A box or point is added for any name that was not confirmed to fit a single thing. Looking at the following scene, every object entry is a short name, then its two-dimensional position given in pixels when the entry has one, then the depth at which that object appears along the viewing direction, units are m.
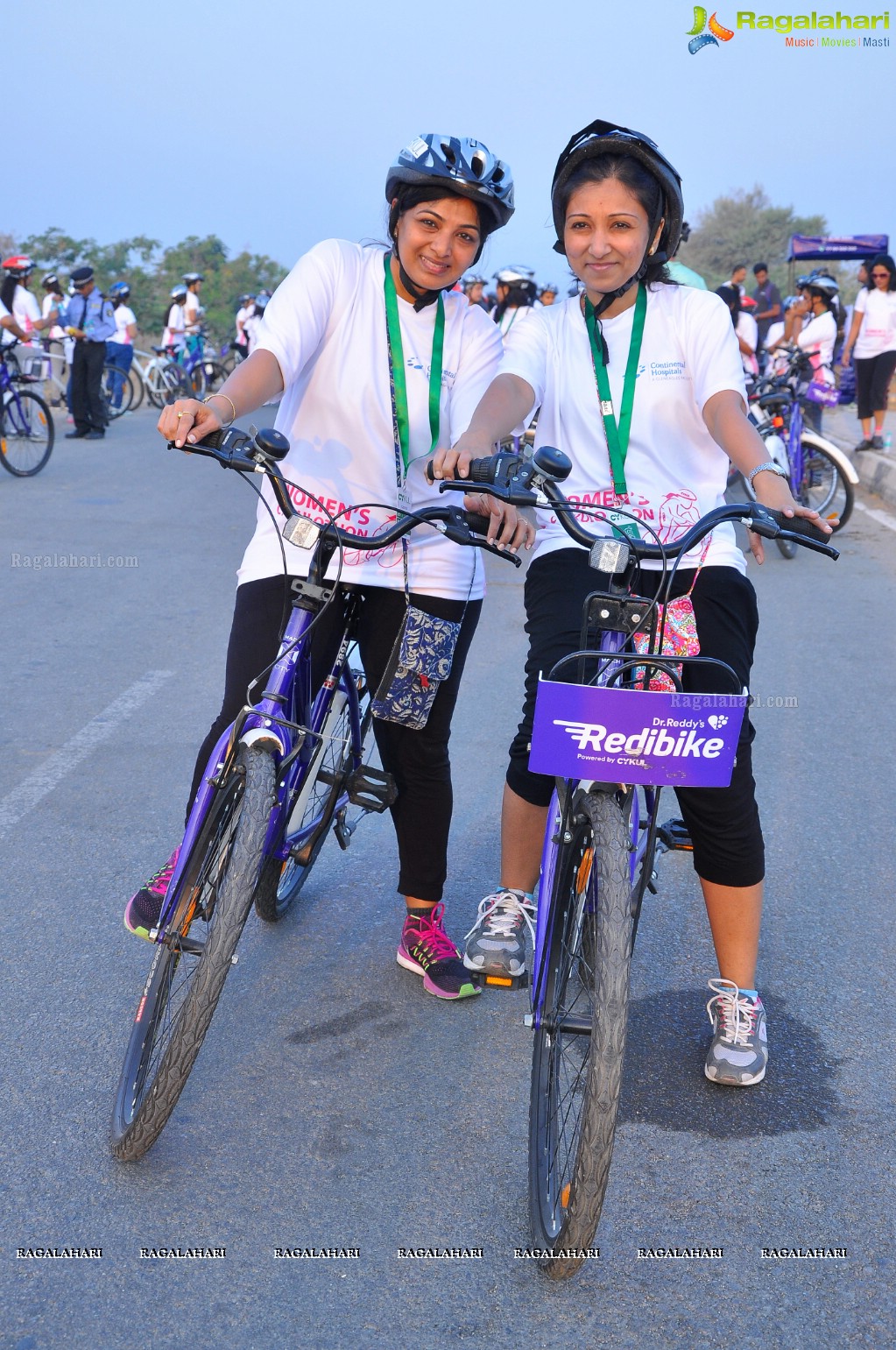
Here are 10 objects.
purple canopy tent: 26.11
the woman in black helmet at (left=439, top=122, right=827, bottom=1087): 3.12
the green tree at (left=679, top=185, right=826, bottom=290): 59.31
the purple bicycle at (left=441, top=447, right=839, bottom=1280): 2.46
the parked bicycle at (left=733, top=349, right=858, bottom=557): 10.44
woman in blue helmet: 3.22
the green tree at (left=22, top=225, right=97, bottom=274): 37.59
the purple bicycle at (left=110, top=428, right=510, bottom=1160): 2.65
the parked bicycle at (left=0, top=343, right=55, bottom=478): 12.26
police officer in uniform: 16.09
